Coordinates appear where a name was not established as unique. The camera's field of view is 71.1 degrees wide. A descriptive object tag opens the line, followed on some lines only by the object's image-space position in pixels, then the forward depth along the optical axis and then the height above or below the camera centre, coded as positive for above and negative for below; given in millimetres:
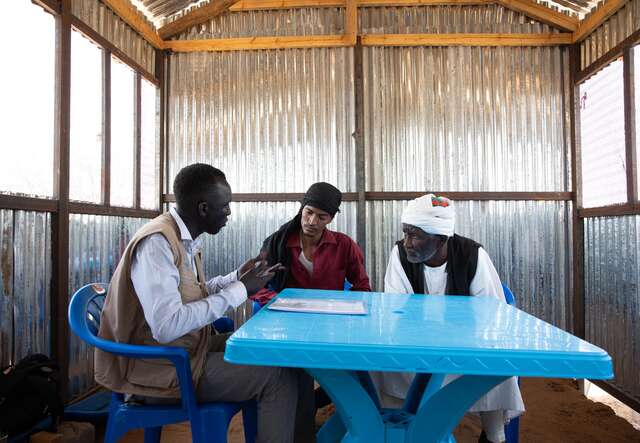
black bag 2576 -995
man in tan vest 1843 -437
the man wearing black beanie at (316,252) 3236 -190
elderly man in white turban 2570 -246
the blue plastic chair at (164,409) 1917 -807
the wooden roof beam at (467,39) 4891 +2050
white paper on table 1947 -368
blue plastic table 1301 -382
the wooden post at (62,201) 3367 +214
